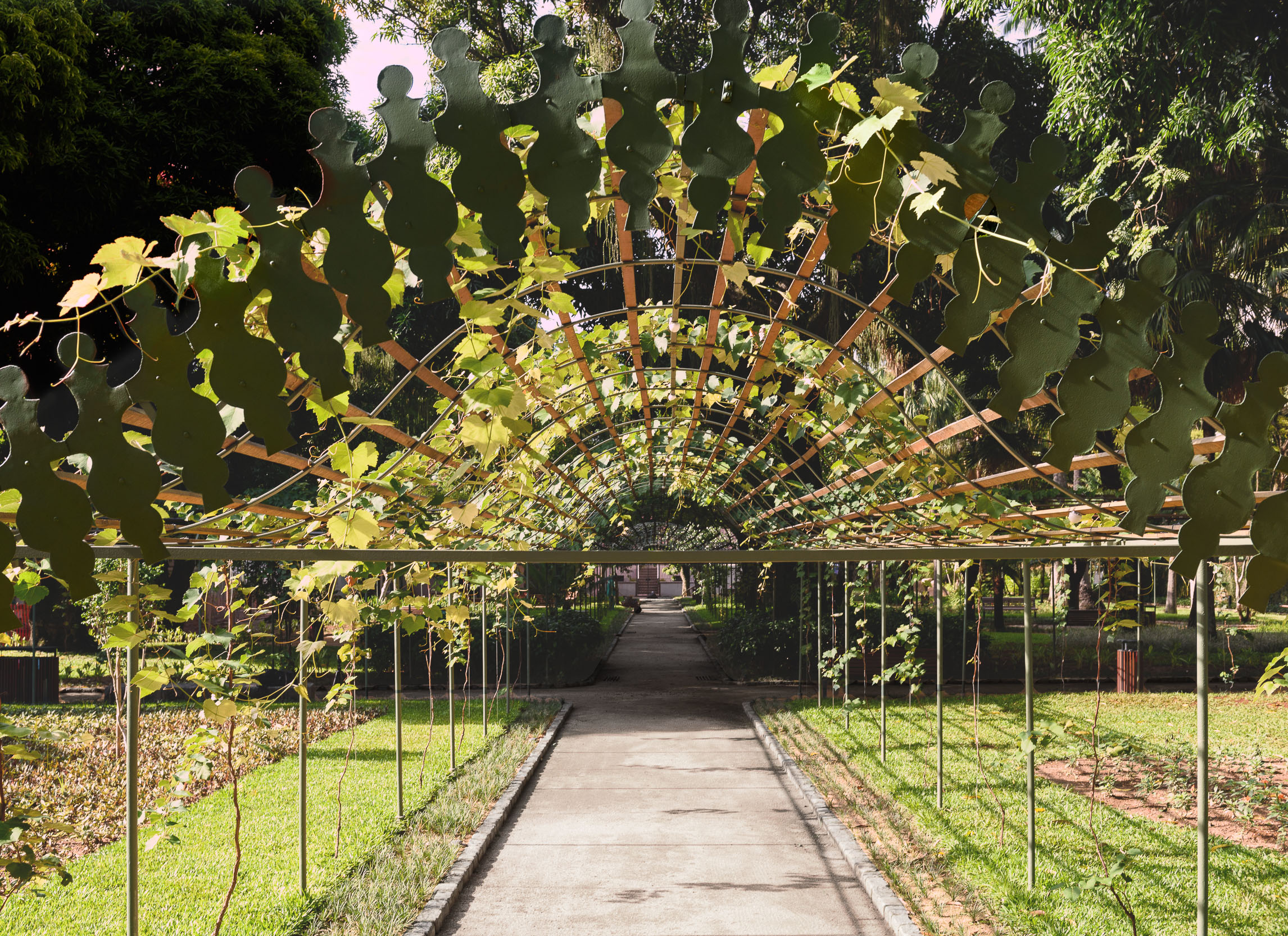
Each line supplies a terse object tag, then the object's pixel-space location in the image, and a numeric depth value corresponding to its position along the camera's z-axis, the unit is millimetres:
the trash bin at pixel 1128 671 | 14406
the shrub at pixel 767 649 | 15438
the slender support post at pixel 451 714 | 7633
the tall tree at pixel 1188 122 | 12961
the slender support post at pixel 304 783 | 4973
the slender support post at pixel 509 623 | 10148
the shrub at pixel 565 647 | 15180
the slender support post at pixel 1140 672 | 13924
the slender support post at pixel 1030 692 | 4789
